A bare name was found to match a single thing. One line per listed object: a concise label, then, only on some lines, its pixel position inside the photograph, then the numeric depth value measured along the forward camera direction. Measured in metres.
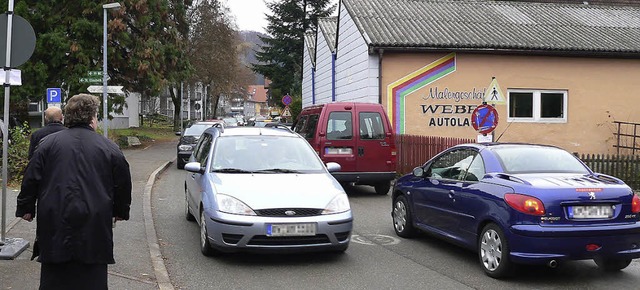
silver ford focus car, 6.34
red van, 12.38
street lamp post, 20.82
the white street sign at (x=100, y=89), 20.14
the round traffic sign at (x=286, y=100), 34.08
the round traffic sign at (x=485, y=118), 12.34
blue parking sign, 19.63
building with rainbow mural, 18.98
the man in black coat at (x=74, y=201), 3.59
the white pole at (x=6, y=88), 6.43
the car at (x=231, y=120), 43.42
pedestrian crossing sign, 12.56
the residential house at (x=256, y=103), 167.25
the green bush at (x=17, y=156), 12.64
